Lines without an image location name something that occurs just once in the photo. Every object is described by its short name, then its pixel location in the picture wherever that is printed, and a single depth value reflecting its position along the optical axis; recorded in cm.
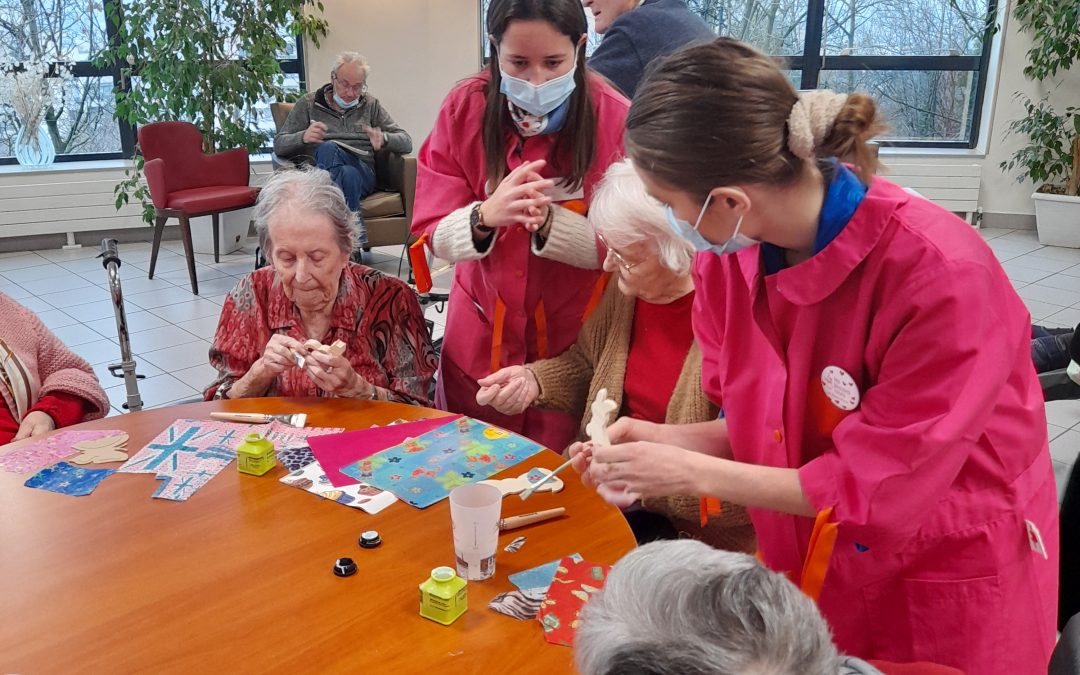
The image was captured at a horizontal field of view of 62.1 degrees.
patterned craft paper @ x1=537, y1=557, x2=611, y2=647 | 139
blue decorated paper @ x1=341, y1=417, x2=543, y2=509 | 182
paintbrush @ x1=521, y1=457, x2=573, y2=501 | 172
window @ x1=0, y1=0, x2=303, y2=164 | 695
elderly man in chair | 648
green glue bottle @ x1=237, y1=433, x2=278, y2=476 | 187
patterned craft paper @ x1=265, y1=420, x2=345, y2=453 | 202
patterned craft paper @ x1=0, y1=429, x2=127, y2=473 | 190
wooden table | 134
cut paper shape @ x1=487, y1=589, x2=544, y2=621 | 144
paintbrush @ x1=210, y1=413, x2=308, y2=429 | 212
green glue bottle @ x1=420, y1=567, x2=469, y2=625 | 139
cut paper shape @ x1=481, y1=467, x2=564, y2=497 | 180
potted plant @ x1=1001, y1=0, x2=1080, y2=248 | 694
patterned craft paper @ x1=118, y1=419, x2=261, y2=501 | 184
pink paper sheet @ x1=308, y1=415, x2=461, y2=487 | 190
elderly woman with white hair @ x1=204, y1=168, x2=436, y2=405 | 236
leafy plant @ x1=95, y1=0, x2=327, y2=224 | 648
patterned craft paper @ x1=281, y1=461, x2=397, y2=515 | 175
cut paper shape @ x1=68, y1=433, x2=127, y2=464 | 193
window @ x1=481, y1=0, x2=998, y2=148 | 766
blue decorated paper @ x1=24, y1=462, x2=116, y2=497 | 181
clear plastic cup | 148
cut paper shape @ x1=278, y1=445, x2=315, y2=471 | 192
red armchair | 620
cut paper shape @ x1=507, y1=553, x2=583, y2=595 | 151
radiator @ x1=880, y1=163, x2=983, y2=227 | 771
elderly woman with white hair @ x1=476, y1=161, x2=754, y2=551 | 202
